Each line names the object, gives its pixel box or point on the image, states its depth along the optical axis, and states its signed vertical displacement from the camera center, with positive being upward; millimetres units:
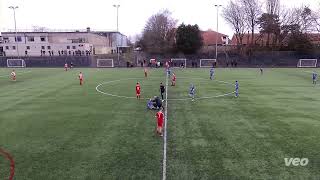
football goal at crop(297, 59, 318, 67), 68250 -696
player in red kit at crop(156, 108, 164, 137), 15791 -3240
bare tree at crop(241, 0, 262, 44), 77812 +12384
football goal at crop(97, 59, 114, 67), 70688 -254
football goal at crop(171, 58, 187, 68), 68600 -212
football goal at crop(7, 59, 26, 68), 70562 -68
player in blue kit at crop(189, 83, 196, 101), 26484 -2728
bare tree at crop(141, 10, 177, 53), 81250 +7583
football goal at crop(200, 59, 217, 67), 69875 -273
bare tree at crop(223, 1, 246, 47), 78875 +11101
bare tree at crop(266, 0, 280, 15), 77756 +13670
